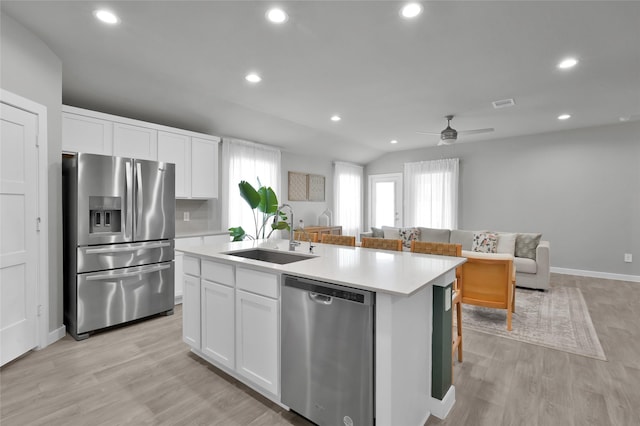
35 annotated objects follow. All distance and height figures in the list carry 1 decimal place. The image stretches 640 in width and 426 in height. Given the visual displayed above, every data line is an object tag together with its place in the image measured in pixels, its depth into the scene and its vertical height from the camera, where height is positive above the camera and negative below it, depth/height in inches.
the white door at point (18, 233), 92.5 -8.2
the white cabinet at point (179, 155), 156.0 +28.9
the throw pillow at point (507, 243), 187.8 -20.8
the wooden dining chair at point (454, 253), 93.3 -14.6
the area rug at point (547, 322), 111.5 -49.3
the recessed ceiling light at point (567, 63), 114.8 +58.1
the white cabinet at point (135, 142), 138.9 +32.4
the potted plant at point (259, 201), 170.4 +4.6
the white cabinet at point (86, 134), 124.5 +32.0
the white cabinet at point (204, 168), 171.0 +23.9
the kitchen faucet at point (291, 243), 104.8 -12.7
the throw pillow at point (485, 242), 189.6 -20.7
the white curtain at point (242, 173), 196.2 +25.8
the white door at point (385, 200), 306.2 +10.5
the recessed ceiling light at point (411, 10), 82.9 +56.9
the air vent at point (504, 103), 157.8 +57.9
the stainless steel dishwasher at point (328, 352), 58.7 -30.6
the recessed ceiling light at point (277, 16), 86.4 +57.5
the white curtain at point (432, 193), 266.8 +15.4
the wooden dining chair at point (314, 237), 148.7 -14.4
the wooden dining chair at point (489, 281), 121.8 -29.9
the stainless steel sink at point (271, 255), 98.1 -16.1
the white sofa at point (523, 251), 177.2 -25.7
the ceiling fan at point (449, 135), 180.1 +45.5
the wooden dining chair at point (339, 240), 126.8 -13.4
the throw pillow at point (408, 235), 220.8 -18.7
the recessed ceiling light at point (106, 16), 87.0 +57.2
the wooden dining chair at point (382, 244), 119.5 -14.0
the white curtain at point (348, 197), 298.7 +13.4
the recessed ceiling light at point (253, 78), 129.5 +58.2
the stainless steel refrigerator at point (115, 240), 114.4 -13.3
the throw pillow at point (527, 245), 184.4 -21.4
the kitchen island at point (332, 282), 57.1 -25.8
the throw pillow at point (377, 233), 228.7 -18.0
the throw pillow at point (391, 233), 227.1 -17.8
